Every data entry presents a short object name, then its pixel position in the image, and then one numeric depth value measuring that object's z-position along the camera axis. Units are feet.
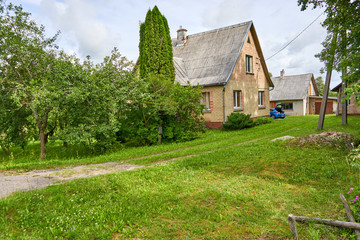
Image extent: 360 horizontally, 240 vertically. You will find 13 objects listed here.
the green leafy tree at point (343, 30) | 35.73
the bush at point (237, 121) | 58.23
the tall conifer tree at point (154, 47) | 56.80
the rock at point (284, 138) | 39.04
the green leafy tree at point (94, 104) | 36.81
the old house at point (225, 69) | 64.39
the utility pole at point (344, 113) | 57.41
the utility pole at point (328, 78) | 42.42
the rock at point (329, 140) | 32.48
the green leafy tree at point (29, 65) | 34.45
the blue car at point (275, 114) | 92.58
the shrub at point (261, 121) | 65.10
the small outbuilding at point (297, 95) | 116.47
